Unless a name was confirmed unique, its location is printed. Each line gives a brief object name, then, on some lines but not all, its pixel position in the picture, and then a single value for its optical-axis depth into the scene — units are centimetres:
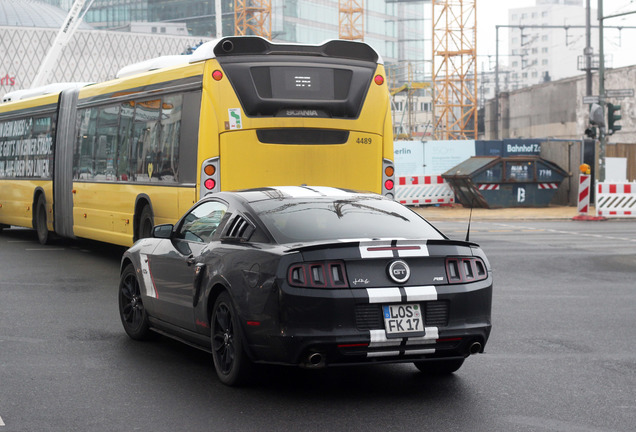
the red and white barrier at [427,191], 3756
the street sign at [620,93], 3061
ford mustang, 678
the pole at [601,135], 3309
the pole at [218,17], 4653
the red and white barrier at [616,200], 3089
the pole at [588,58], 5325
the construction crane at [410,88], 9136
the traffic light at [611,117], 3319
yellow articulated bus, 1369
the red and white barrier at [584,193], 2989
